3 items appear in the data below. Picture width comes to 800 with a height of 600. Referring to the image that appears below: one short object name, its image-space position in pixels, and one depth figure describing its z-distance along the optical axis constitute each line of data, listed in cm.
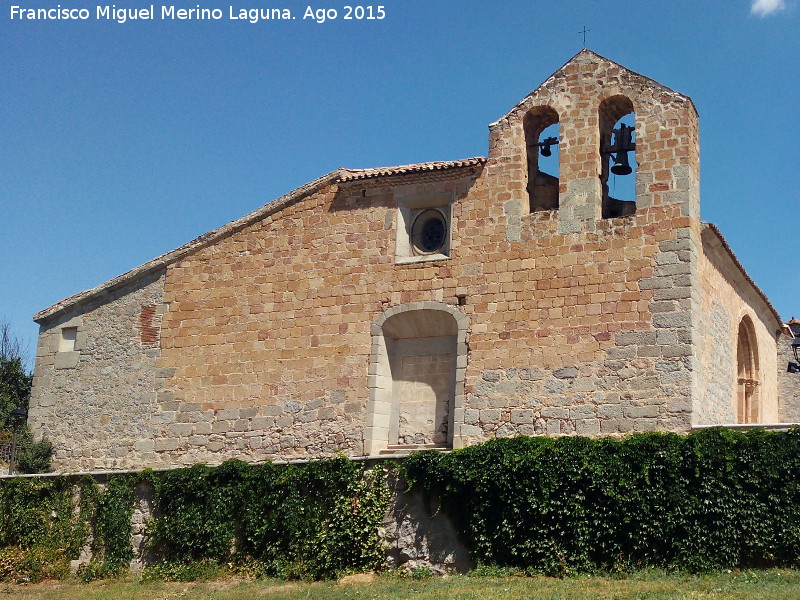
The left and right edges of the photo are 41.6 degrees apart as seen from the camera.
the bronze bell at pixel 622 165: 1866
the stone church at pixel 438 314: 1720
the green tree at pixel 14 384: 3086
